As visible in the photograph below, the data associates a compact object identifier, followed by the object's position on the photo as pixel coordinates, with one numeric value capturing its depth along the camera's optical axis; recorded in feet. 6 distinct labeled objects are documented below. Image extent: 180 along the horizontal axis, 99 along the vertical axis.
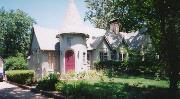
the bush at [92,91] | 22.30
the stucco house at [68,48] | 56.44
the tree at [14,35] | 104.55
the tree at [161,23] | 20.93
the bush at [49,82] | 33.17
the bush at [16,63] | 67.64
